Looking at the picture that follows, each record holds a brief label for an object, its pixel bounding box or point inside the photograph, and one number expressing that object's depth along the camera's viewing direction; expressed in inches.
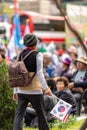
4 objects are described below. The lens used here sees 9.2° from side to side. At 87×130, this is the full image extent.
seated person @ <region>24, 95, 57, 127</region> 362.5
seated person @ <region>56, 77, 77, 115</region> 385.4
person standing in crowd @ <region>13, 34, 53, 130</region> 279.2
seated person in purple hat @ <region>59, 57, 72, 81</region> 480.6
